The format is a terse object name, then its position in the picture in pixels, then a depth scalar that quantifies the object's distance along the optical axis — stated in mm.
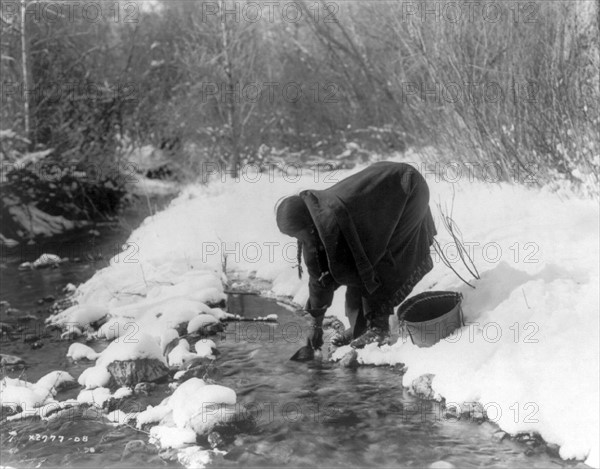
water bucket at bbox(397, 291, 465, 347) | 4414
